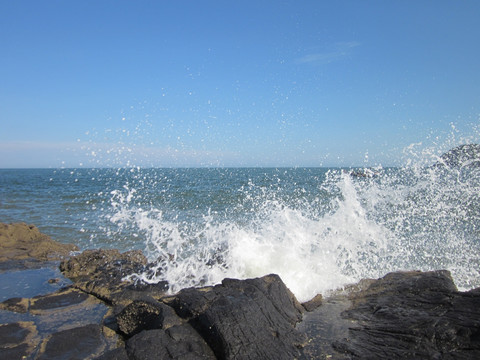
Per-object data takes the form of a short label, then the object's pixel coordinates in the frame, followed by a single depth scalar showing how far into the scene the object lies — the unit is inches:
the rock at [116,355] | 110.1
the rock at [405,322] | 120.9
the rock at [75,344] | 130.1
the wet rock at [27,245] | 300.4
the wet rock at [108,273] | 193.8
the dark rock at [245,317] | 121.6
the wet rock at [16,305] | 174.7
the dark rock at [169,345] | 114.0
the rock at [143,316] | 140.0
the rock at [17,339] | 130.2
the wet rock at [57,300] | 180.9
